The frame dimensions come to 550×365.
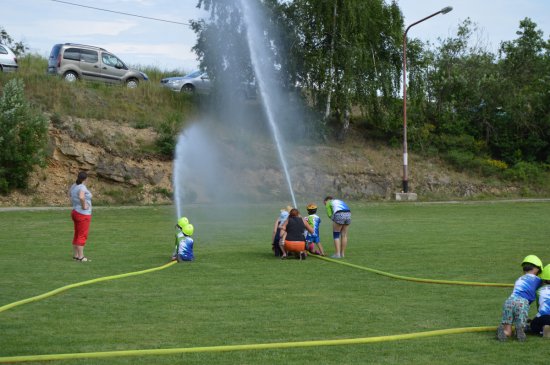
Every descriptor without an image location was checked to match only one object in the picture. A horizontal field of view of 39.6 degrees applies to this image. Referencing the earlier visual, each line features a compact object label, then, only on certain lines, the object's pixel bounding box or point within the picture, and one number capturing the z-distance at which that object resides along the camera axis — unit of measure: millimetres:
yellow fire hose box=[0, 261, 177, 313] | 10914
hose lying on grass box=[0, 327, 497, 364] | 8039
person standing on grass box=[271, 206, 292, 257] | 17984
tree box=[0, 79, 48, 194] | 33062
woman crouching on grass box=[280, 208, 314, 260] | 17438
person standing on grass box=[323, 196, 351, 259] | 17719
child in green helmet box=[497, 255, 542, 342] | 9172
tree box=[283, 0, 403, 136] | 43219
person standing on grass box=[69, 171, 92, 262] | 16219
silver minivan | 41719
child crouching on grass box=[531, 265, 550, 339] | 9305
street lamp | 40781
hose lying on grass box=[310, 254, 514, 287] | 13295
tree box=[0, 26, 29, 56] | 52234
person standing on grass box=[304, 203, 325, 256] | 18375
